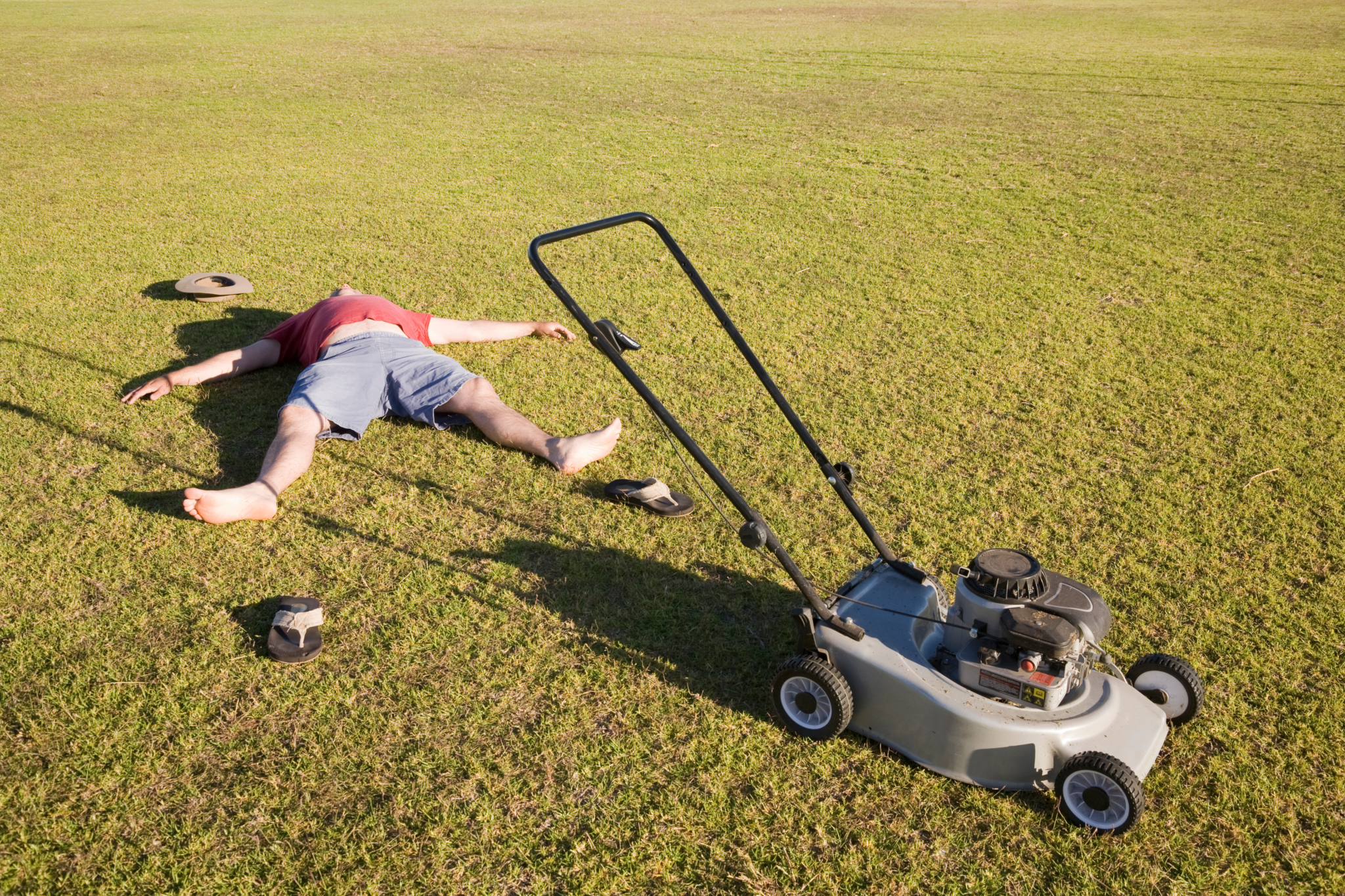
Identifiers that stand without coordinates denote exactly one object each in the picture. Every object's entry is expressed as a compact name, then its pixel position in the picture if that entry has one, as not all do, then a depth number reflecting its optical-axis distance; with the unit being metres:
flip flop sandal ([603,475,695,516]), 4.03
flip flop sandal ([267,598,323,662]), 3.21
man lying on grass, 4.12
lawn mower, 2.63
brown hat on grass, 6.15
